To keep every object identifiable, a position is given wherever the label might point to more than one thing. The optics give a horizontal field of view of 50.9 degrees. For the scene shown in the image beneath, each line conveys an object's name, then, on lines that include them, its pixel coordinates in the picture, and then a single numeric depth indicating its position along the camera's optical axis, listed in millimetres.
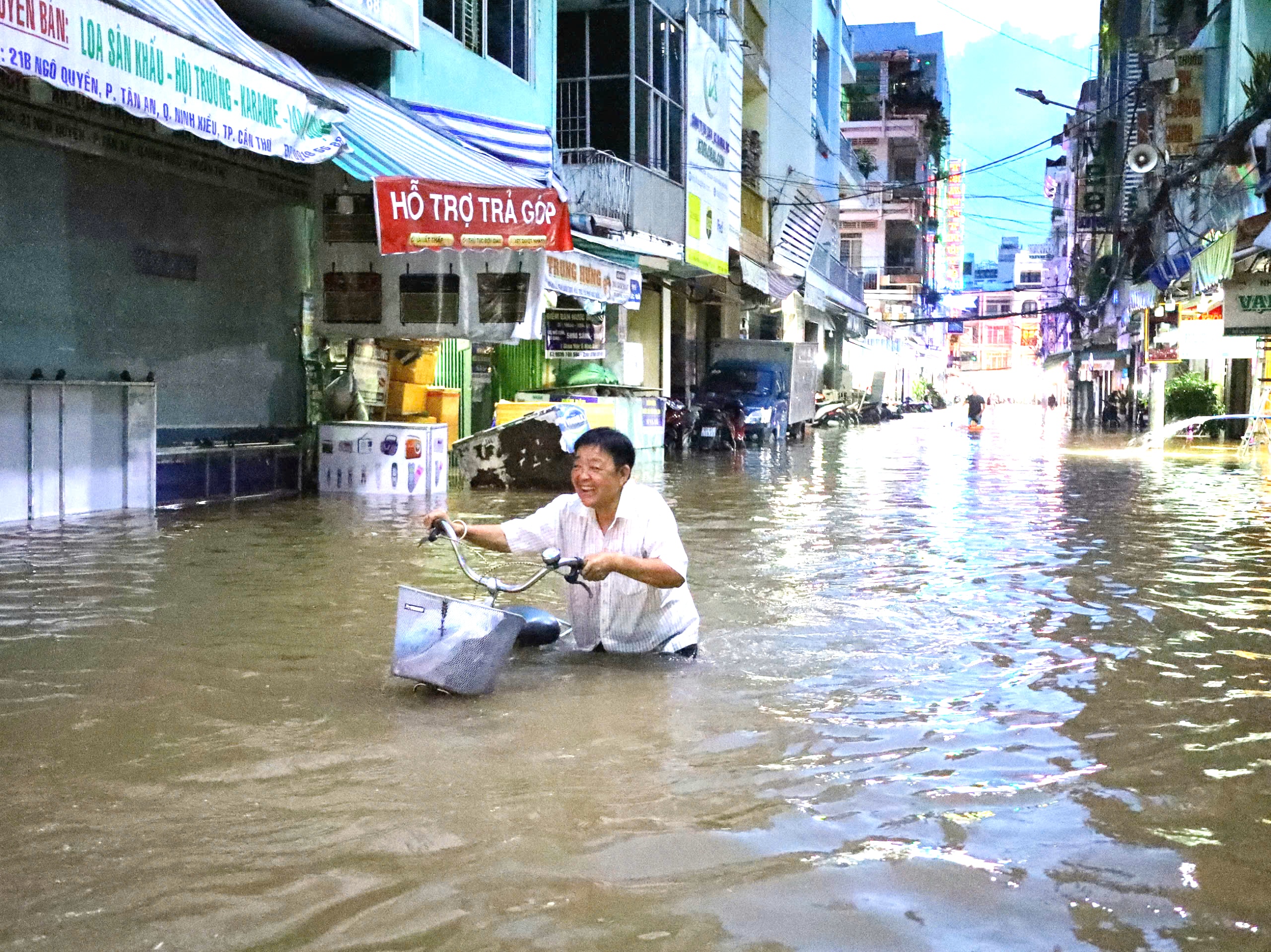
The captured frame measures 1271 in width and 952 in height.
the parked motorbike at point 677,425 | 26547
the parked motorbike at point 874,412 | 55219
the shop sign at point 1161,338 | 35344
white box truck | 31188
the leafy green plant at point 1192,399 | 34750
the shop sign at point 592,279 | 16594
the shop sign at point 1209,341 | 28266
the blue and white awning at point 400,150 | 11742
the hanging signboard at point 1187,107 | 26062
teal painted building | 16031
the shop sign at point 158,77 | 7555
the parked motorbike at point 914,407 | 77812
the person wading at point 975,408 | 43281
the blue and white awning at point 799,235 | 36344
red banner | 11750
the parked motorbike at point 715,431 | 27438
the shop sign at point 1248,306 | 22250
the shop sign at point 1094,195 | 44031
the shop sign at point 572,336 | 21203
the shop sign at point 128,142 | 10406
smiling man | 5316
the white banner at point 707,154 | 25859
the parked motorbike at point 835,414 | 45031
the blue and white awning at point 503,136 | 15680
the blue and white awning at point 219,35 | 8836
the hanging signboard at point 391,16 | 13242
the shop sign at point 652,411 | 21562
